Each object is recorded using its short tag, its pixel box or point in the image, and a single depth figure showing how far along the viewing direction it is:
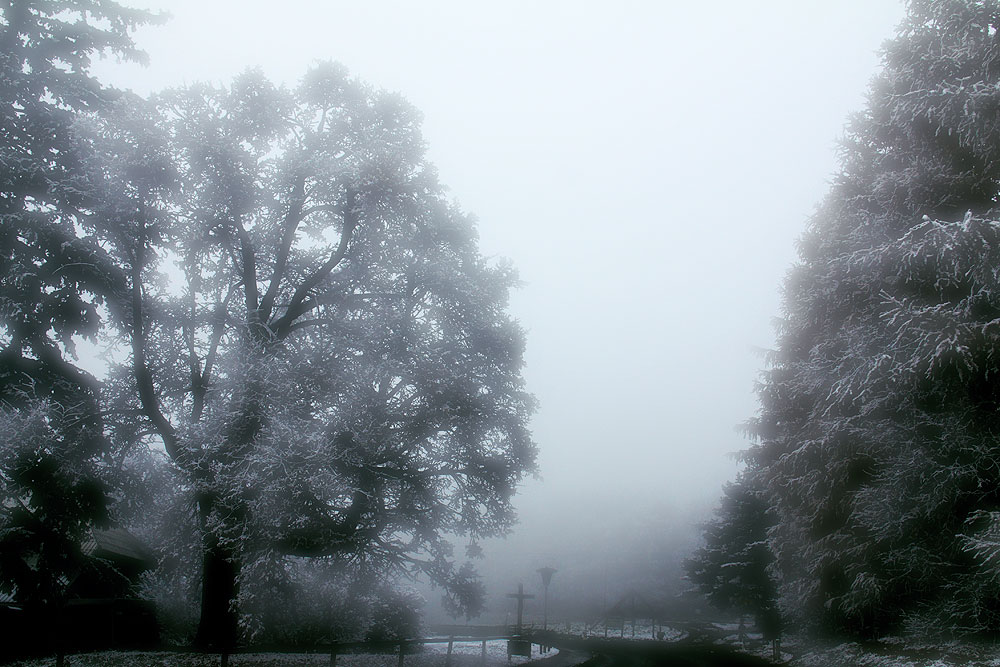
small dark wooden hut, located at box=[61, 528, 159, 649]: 19.52
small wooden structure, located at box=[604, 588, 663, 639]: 46.81
